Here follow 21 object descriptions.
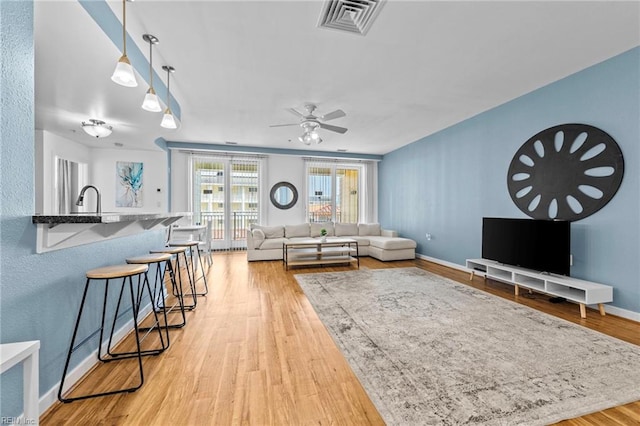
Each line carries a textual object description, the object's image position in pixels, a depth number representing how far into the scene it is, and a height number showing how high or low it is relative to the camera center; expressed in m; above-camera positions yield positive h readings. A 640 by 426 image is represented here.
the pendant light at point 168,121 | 2.63 +0.87
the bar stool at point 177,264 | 2.60 -0.57
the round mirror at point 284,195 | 7.31 +0.42
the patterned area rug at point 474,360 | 1.51 -1.09
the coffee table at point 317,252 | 5.14 -0.81
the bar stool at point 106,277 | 1.55 -0.46
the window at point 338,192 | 7.66 +0.53
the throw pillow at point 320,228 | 6.67 -0.43
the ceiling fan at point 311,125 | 4.05 +1.31
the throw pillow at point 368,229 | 6.93 -0.46
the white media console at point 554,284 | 2.76 -0.85
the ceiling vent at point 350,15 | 2.07 +1.60
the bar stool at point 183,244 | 3.16 -0.40
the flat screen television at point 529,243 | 3.07 -0.40
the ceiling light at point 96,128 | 3.15 +0.97
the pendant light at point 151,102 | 2.17 +0.87
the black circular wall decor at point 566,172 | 2.91 +0.48
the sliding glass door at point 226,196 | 6.89 +0.38
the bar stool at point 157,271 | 2.08 -0.71
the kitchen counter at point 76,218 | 1.33 -0.05
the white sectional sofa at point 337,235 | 5.73 -0.63
